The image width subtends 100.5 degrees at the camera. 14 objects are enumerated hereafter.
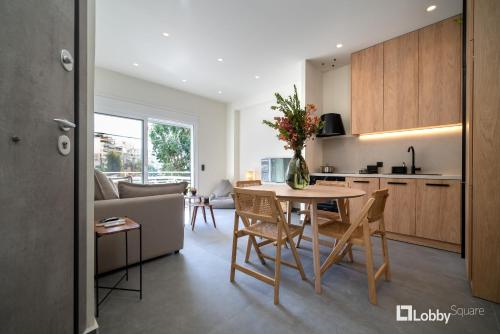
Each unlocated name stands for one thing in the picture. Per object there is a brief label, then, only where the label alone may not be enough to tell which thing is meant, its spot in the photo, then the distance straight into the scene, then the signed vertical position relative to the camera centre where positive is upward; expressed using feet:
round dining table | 5.33 -0.81
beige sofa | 6.32 -1.69
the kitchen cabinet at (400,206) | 8.93 -1.76
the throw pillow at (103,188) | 6.61 -0.73
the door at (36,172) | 2.48 -0.08
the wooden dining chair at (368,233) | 5.01 -1.85
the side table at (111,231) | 4.73 -1.52
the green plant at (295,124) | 6.72 +1.39
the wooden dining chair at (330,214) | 7.47 -1.83
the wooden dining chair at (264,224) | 5.03 -1.47
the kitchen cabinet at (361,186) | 9.93 -0.97
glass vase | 7.11 -0.21
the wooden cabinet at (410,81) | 8.76 +4.06
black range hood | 12.11 +2.40
